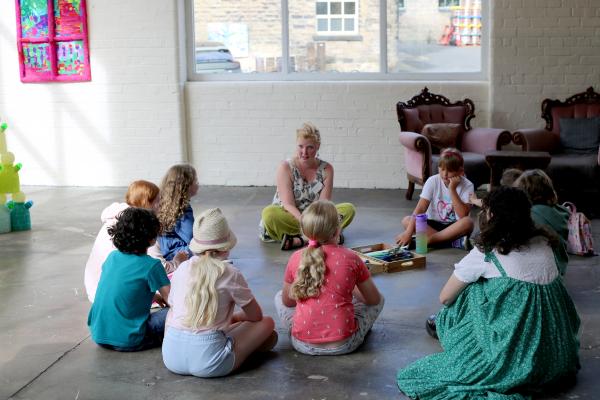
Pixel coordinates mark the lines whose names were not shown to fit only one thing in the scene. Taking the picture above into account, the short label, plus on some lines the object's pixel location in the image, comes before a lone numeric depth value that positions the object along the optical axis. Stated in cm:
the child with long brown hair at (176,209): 506
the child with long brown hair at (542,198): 465
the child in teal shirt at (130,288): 408
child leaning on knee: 604
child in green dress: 356
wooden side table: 710
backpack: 597
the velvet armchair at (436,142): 780
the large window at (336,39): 884
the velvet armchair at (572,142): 739
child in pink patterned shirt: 396
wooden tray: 564
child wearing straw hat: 375
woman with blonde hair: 634
